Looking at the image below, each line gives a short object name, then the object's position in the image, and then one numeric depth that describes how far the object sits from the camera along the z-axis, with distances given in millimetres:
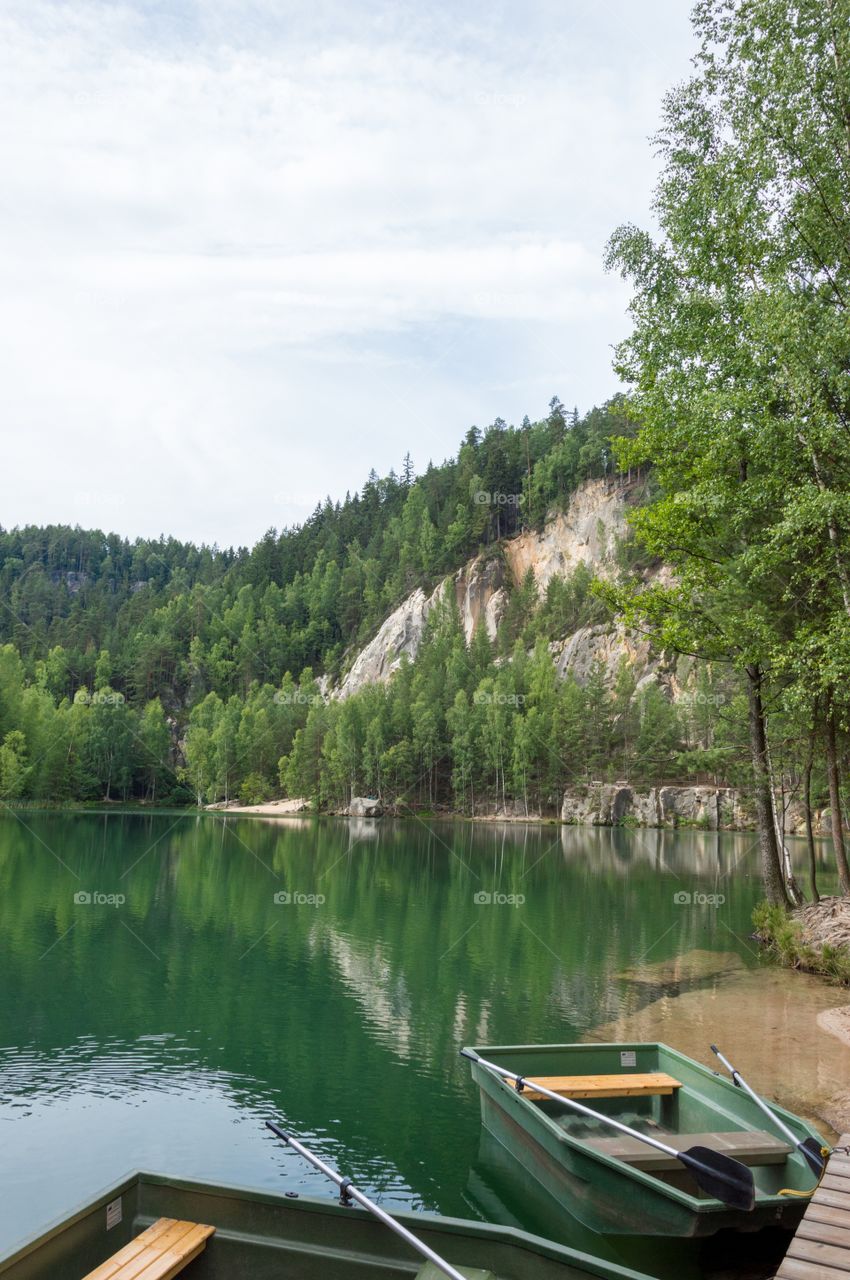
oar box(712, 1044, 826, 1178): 8141
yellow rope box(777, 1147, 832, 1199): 7836
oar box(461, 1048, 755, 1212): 7598
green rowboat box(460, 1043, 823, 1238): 7996
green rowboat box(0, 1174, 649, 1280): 5977
